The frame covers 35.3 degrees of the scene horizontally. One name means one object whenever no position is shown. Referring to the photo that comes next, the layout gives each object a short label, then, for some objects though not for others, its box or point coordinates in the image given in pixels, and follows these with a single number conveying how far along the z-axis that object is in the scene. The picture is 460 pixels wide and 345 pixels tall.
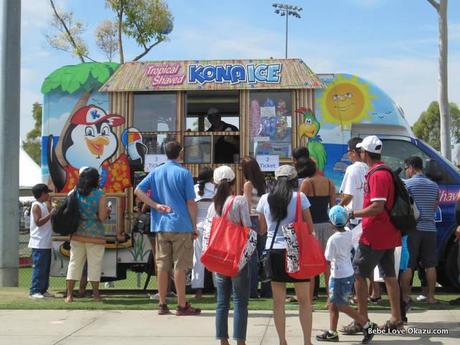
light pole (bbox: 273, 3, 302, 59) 45.53
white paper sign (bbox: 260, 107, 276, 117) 10.22
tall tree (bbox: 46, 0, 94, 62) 26.53
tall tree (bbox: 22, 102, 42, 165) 51.73
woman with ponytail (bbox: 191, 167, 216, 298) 9.68
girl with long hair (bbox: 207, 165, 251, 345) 6.23
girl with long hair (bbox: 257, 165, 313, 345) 6.27
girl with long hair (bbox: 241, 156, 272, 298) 8.77
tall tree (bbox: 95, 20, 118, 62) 27.23
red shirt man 6.86
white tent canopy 23.66
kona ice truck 10.14
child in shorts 6.76
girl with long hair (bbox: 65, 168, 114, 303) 9.27
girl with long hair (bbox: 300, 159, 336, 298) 8.61
